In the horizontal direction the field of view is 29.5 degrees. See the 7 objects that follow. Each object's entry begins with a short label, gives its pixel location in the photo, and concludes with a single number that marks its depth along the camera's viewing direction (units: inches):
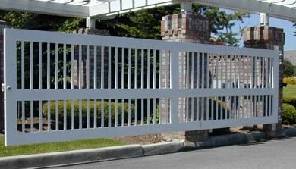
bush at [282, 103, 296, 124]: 559.8
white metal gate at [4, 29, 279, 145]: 336.2
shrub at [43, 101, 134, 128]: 385.7
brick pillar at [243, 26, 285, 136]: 505.7
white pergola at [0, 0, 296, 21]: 475.8
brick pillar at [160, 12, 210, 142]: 426.0
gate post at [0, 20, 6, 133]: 450.6
